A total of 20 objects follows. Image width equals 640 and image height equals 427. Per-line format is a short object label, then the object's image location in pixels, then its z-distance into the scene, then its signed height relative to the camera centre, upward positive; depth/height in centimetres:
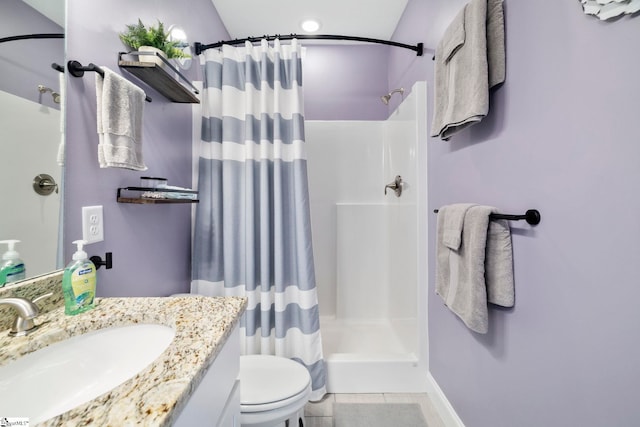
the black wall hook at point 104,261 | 90 -15
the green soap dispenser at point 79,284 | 71 -18
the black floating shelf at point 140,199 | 100 +7
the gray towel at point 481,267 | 90 -18
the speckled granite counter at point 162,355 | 38 -27
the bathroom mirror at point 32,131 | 65 +22
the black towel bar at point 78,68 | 81 +45
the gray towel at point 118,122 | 84 +31
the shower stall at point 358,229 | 201 -11
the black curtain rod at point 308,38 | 155 +103
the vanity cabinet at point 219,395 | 51 -39
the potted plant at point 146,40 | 102 +69
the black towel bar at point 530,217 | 80 -1
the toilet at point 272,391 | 101 -69
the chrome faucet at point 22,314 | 60 -21
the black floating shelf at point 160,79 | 101 +57
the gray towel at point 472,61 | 93 +56
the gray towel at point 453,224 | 103 -3
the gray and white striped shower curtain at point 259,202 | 149 +8
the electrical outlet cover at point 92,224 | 86 -2
